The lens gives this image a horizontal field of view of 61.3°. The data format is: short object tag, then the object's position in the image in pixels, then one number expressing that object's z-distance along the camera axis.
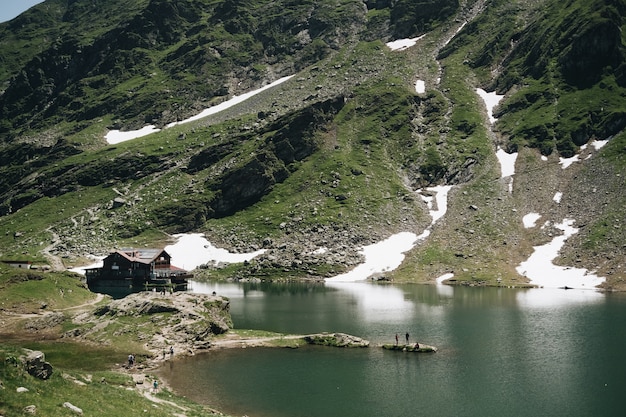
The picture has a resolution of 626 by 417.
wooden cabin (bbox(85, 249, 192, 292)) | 136.12
